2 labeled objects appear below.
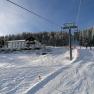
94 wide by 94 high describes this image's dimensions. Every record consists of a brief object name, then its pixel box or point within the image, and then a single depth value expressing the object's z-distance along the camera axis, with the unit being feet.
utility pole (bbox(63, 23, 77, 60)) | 33.97
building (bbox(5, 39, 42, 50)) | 94.04
